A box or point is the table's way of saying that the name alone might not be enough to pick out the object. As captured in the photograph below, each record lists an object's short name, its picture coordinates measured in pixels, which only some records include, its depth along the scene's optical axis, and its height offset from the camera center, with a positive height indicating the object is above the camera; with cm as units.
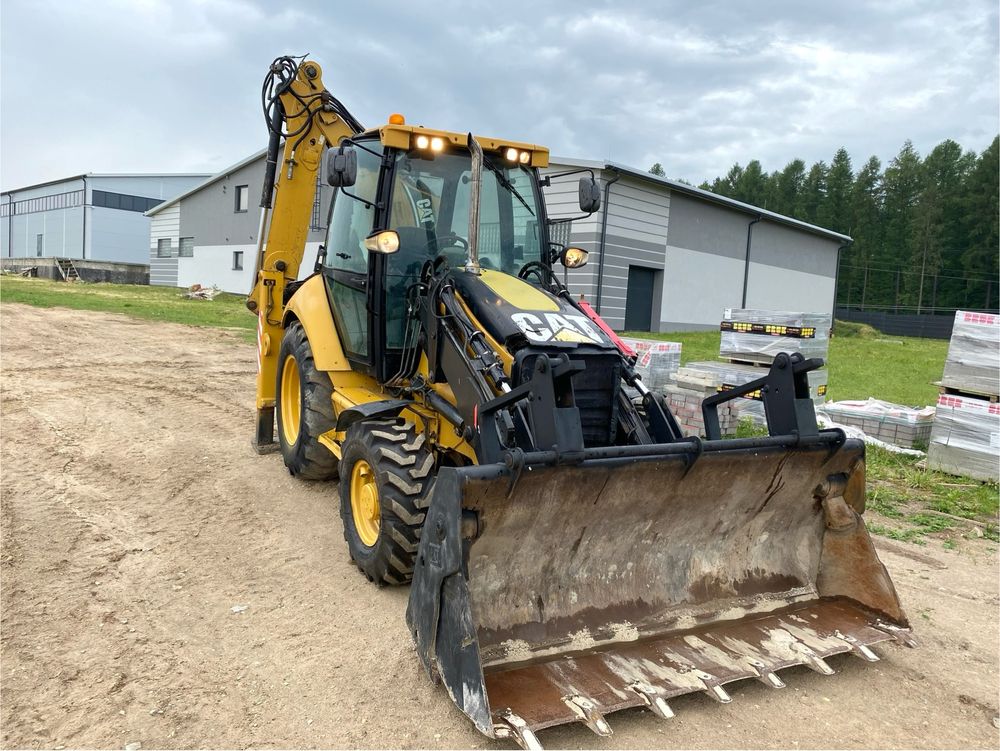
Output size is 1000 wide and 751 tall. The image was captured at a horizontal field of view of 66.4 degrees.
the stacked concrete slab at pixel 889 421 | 834 -88
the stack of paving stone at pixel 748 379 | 908 -59
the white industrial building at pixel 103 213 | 4638 +439
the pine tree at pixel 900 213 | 5841 +999
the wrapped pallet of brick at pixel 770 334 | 905 +0
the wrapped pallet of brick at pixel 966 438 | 735 -88
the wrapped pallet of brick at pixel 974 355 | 754 -7
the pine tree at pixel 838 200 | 6134 +1108
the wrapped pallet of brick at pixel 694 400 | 845 -83
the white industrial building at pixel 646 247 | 1980 +232
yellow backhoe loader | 321 -80
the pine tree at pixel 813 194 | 6244 +1178
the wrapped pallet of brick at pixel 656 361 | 952 -45
